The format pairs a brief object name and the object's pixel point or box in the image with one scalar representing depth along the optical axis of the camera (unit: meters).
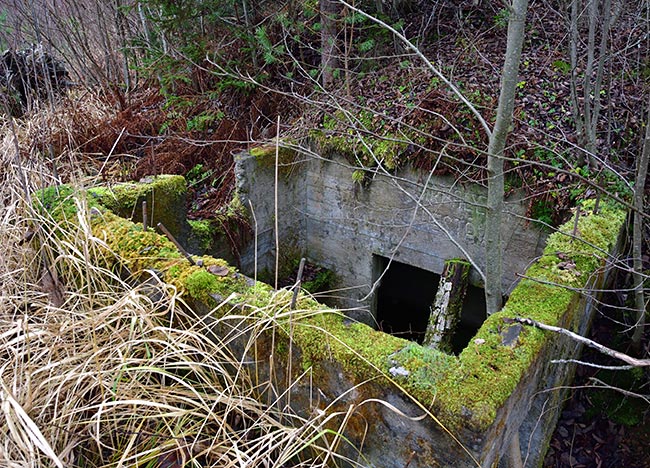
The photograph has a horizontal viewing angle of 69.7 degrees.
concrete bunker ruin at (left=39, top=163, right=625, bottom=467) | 1.96
